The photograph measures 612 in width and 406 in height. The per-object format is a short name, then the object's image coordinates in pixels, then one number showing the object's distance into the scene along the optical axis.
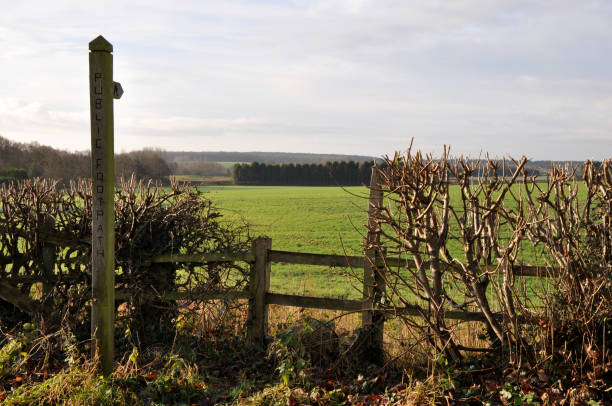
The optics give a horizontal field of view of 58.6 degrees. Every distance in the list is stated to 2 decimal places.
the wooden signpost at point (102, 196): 5.19
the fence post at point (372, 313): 5.57
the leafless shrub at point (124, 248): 6.36
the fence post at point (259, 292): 6.07
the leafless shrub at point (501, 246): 4.56
